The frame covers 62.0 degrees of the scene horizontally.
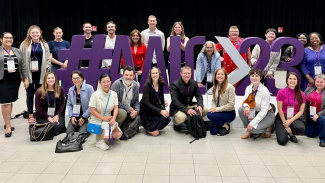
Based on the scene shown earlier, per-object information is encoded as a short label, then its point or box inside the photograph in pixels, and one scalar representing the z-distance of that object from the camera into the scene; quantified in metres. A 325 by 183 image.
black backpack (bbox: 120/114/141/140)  3.50
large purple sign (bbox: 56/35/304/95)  4.21
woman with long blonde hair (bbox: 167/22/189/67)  4.45
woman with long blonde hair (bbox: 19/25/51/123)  3.97
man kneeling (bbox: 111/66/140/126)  3.55
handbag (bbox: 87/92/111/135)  3.12
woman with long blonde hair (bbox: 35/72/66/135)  3.54
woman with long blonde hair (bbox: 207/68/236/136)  3.60
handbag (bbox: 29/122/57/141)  3.40
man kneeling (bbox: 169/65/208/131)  3.61
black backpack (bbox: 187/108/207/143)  3.51
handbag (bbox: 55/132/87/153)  3.05
